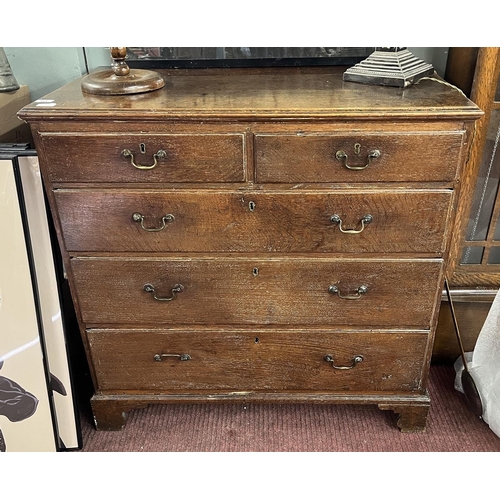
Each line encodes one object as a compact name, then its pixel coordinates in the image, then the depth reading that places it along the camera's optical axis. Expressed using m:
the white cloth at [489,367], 1.54
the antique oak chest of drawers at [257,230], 1.12
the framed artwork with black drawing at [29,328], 1.29
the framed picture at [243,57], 1.48
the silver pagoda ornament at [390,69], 1.23
